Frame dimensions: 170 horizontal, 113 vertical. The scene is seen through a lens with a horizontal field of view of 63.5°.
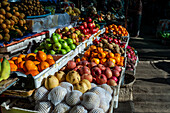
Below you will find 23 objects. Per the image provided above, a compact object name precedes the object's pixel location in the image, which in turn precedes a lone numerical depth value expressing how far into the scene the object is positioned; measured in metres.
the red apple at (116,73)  2.55
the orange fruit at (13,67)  1.95
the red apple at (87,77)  2.19
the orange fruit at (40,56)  2.21
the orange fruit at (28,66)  1.89
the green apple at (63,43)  2.95
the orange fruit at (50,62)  2.14
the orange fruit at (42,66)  2.02
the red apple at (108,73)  2.45
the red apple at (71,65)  2.48
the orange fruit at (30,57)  2.30
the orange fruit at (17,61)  2.19
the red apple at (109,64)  2.82
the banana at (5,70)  1.55
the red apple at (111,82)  2.29
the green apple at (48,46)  2.88
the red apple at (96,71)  2.42
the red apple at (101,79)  2.27
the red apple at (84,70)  2.31
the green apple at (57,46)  2.80
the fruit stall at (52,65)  1.59
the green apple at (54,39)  2.91
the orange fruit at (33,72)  1.85
